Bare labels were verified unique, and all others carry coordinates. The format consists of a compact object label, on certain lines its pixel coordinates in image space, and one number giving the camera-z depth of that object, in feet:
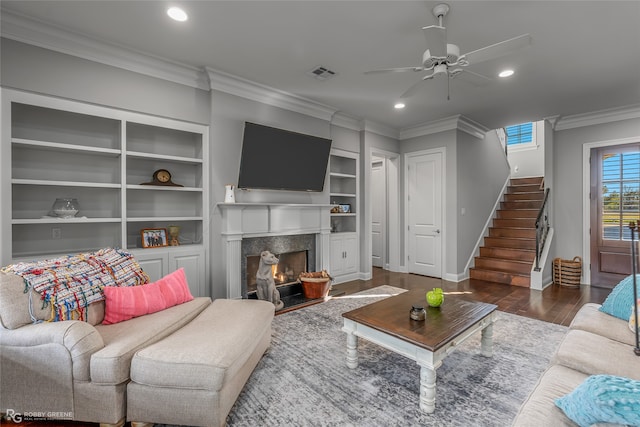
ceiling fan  6.50
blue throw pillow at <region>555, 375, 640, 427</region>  2.84
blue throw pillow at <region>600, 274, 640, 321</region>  6.61
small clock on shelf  10.67
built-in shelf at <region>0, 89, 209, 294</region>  8.51
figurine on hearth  11.51
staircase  16.05
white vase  11.39
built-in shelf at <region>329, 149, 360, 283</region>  15.94
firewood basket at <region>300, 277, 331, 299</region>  12.73
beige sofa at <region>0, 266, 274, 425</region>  5.09
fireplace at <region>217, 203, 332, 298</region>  11.38
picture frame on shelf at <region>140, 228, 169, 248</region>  10.46
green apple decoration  7.63
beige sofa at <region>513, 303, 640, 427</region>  3.70
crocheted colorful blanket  5.91
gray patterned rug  5.68
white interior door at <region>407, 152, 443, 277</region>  17.19
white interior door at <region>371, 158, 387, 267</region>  20.25
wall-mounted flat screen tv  11.87
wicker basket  15.12
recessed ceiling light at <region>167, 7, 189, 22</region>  7.52
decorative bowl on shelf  8.82
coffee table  5.81
